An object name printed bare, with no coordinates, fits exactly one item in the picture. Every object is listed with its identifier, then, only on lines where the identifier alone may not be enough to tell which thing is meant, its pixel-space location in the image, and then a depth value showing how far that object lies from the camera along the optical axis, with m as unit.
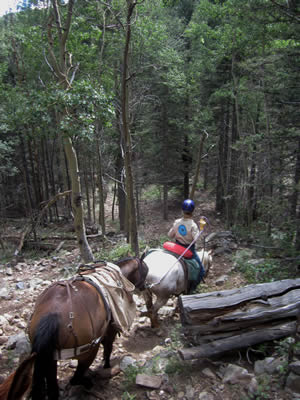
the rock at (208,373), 3.38
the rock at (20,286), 7.18
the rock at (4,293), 6.52
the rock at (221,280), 7.10
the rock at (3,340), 4.62
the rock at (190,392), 3.14
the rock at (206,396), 3.06
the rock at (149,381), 3.33
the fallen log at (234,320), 3.56
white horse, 5.41
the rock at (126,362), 4.06
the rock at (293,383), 2.89
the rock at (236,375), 3.15
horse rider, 5.83
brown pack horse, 2.89
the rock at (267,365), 3.21
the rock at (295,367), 2.91
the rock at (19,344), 4.29
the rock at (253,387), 2.94
